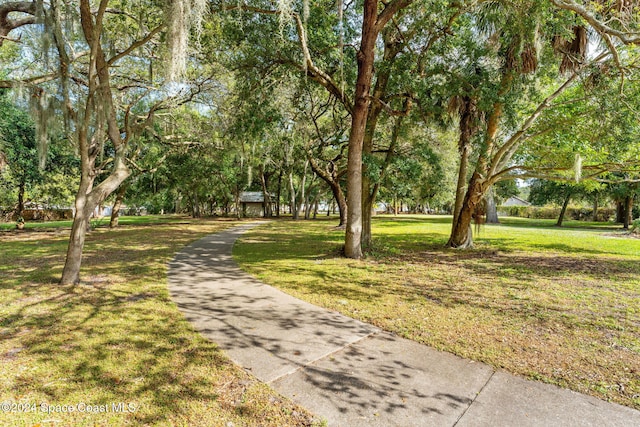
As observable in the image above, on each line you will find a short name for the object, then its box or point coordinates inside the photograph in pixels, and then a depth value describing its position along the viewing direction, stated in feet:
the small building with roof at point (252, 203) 162.81
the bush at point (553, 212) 117.70
